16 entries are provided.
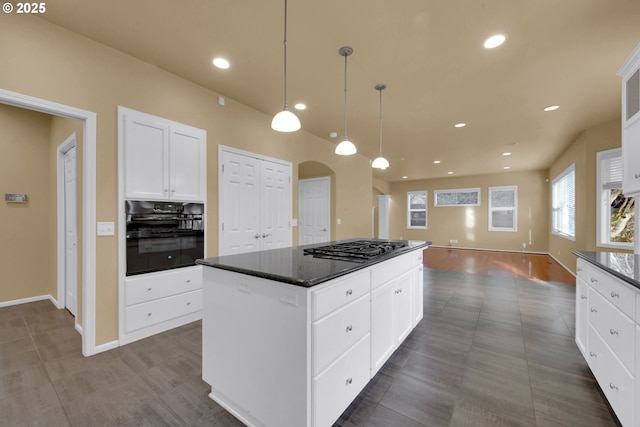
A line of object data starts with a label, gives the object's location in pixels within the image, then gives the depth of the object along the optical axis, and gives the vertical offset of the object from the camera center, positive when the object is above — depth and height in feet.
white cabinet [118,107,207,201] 8.46 +1.88
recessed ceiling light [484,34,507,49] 7.50 +4.95
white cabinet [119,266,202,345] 8.37 -3.09
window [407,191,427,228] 35.24 +0.43
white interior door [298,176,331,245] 18.34 +0.15
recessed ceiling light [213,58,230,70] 8.74 +5.01
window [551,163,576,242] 19.07 +0.67
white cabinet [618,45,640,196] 6.15 +2.17
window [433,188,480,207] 31.91 +1.87
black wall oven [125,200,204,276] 8.55 -0.80
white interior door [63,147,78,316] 10.23 -0.73
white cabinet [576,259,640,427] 4.38 -2.48
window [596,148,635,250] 13.70 +0.28
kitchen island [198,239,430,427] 4.34 -2.29
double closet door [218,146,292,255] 11.36 +0.47
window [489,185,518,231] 29.88 +0.49
